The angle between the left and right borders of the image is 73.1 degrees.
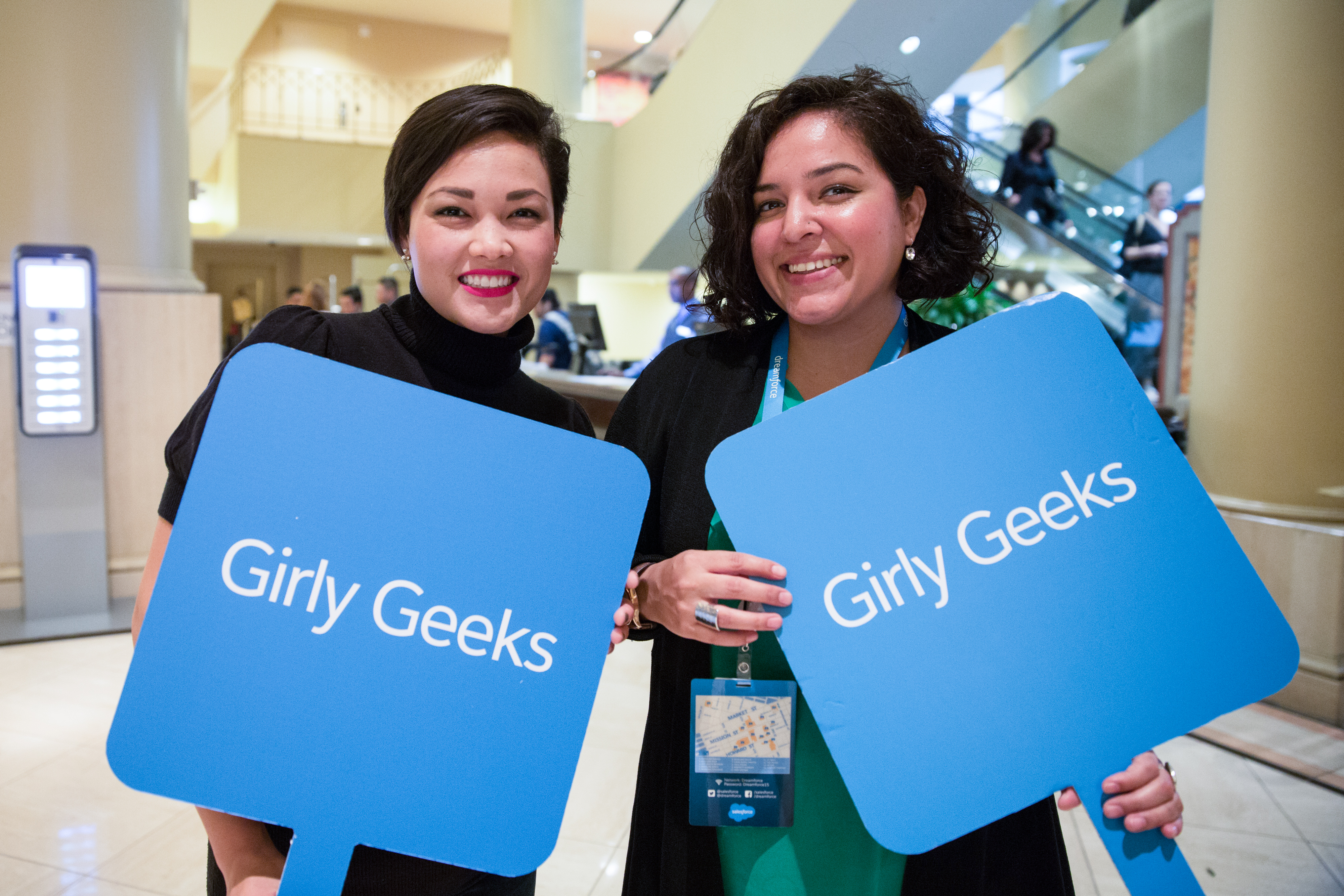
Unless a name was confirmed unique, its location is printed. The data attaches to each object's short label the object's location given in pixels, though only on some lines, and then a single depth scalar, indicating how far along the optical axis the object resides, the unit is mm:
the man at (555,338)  7875
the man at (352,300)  9555
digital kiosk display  3877
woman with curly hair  1153
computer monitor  7902
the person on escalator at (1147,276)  6883
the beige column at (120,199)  4051
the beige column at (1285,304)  3365
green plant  4270
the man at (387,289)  8578
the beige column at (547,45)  10141
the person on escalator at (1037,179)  7953
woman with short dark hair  1106
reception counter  5766
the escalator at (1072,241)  7648
